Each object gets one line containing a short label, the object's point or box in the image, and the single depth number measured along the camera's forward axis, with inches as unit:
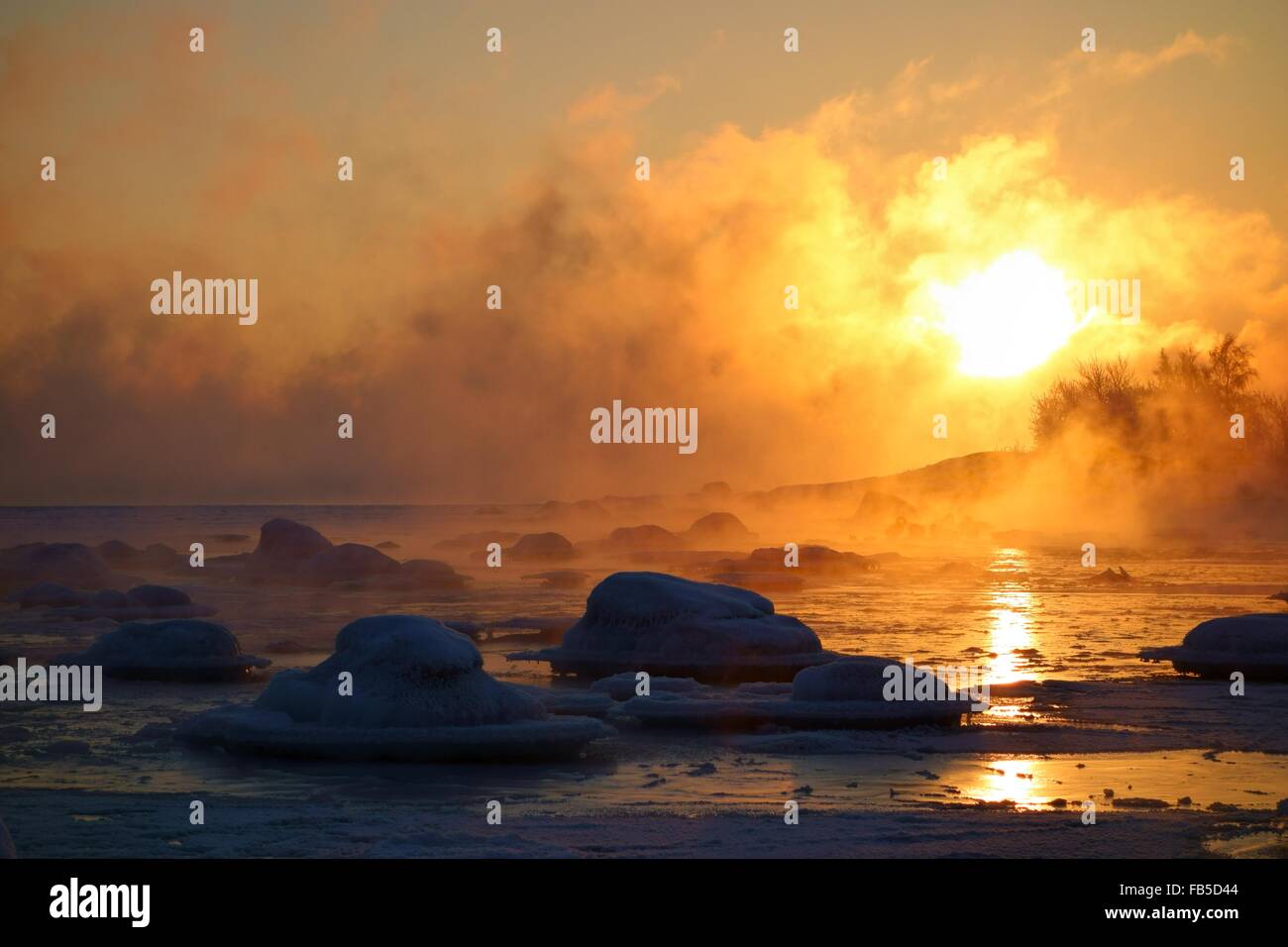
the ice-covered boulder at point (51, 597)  1213.1
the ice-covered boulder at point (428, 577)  1533.0
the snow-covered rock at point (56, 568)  1502.2
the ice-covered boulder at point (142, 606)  1092.5
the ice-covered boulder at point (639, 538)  2786.7
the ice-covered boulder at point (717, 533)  3098.2
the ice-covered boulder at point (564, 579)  1700.4
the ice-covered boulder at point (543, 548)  2406.5
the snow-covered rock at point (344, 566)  1560.0
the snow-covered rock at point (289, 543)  1699.1
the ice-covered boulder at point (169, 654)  701.3
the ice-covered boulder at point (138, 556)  2114.9
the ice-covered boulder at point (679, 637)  717.3
